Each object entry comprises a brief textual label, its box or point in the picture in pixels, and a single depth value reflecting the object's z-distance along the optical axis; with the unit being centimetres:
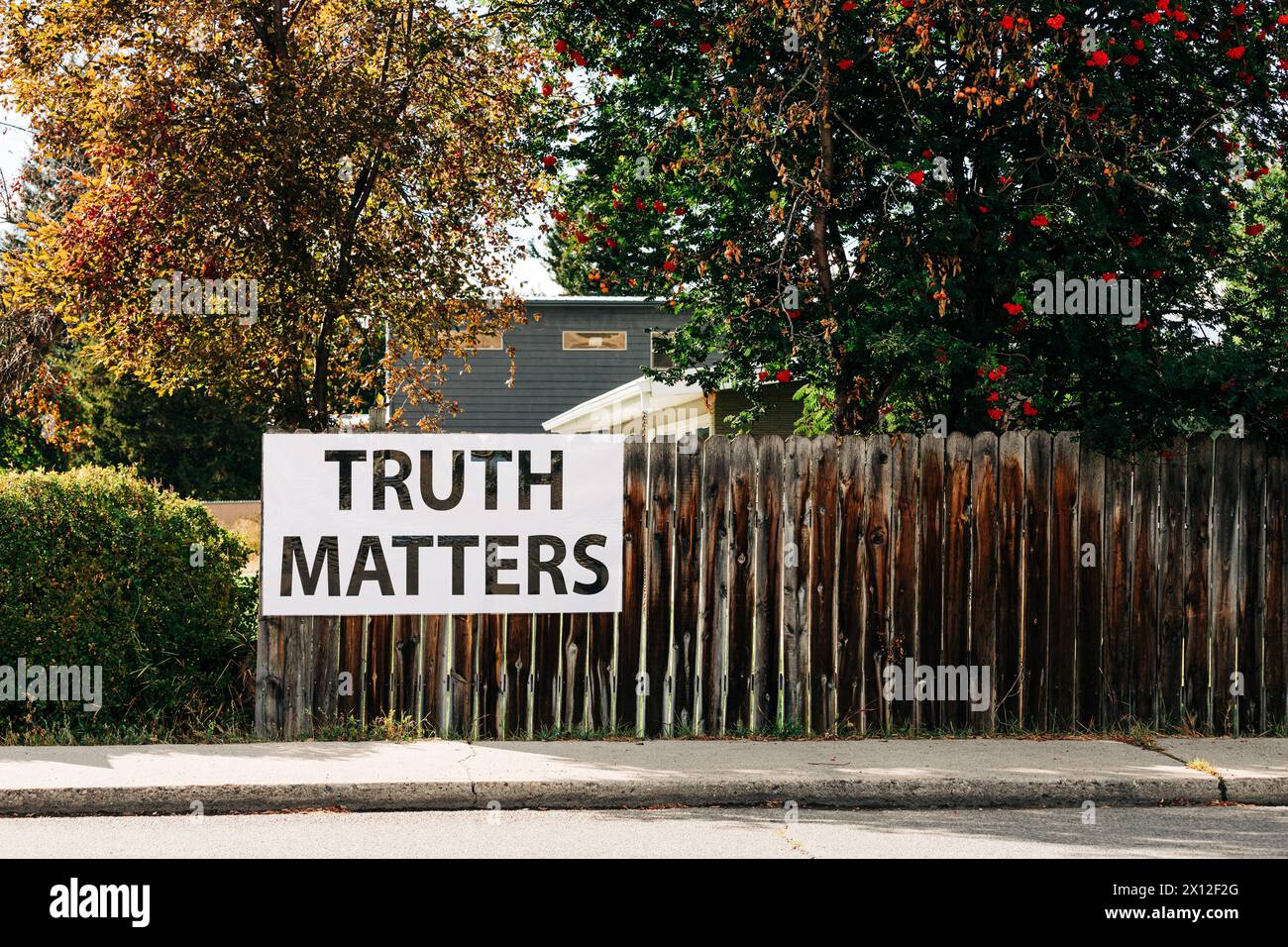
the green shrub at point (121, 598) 812
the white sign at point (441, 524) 834
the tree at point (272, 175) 1084
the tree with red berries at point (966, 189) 880
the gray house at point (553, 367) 2808
